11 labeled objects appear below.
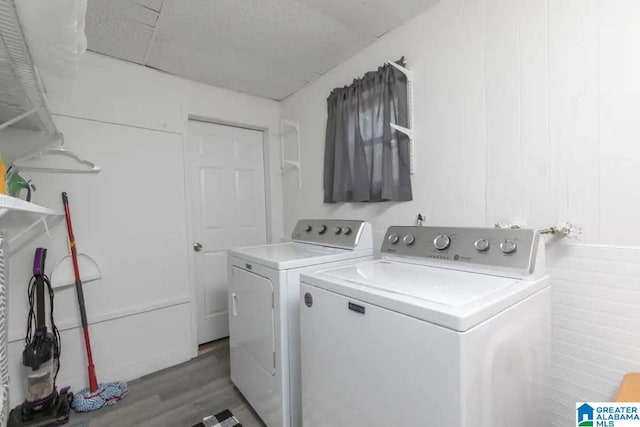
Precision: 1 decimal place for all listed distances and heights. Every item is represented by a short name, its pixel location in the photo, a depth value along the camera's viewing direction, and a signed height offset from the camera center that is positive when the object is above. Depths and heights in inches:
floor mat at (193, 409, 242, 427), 68.7 -51.1
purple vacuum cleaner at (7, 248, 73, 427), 68.9 -38.3
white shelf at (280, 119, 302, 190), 112.6 +25.1
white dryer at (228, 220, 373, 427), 59.6 -22.6
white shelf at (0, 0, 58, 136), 33.4 +21.6
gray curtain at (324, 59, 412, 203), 74.8 +17.8
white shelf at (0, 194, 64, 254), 72.4 -3.1
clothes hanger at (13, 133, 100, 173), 74.6 +13.6
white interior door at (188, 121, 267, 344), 108.2 +1.4
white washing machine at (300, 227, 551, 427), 32.6 -17.6
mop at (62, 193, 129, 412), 75.0 -48.2
